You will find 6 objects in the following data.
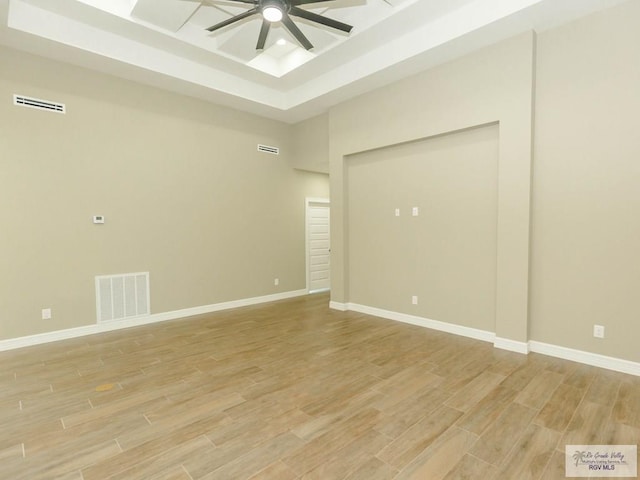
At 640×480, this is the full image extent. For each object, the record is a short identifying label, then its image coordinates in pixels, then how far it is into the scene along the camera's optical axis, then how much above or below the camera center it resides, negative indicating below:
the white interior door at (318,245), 7.11 -0.37
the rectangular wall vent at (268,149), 6.25 +1.54
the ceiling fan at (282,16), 2.75 +1.90
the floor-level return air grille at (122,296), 4.50 -0.93
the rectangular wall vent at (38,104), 3.90 +1.55
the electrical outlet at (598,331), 3.25 -1.03
